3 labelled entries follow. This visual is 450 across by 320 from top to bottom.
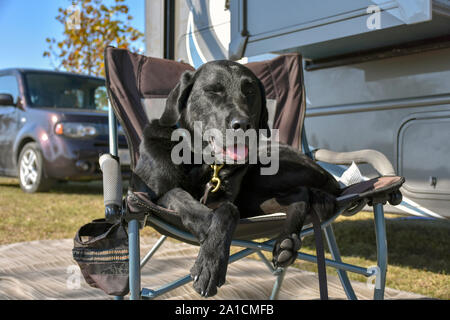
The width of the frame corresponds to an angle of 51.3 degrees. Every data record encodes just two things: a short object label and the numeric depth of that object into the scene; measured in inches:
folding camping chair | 61.3
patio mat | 92.8
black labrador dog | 60.1
